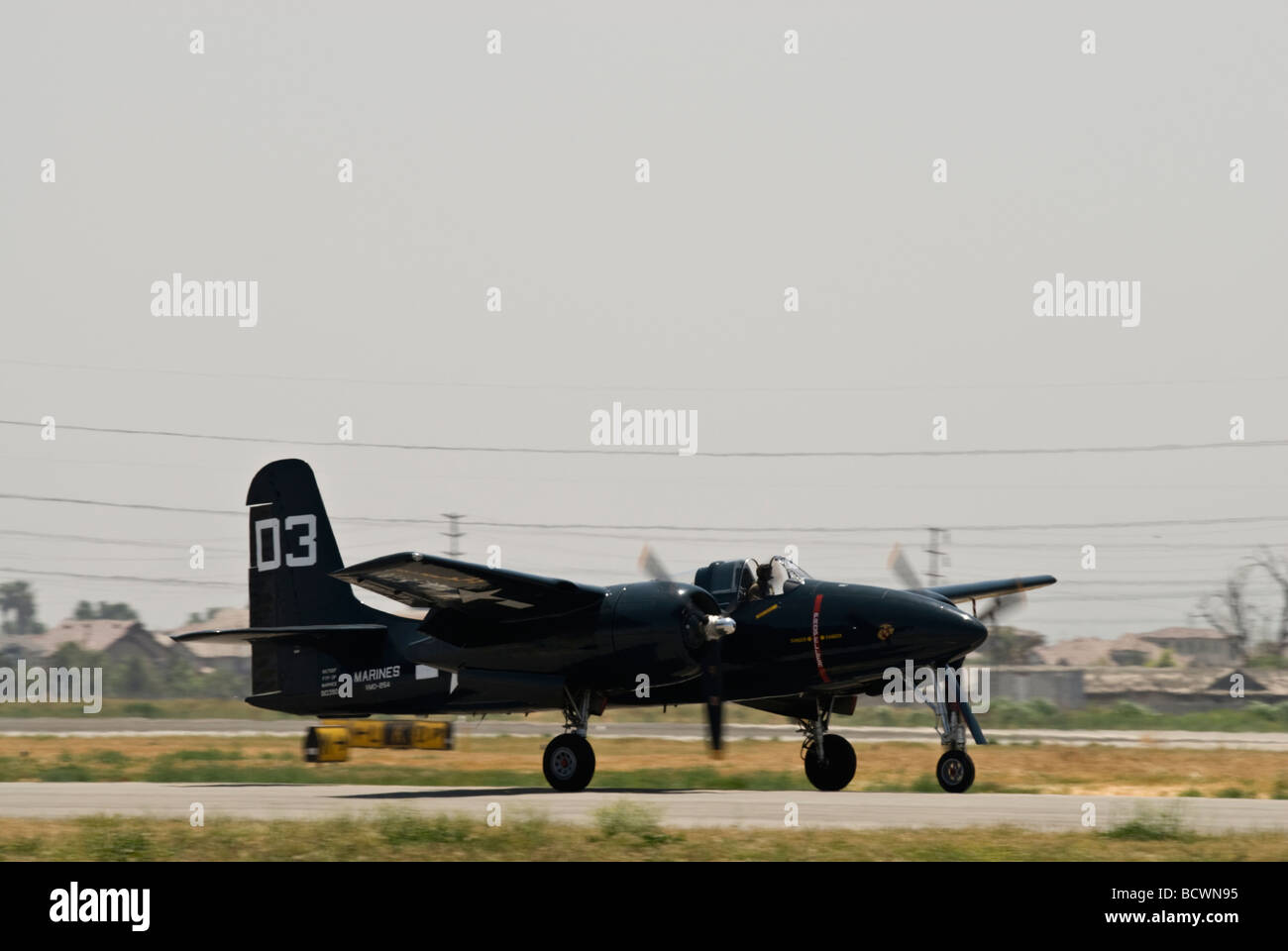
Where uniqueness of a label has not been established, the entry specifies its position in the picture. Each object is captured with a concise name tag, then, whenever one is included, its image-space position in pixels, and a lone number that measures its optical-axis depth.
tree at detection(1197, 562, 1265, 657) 82.25
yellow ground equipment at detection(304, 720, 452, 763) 33.12
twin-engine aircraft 25.61
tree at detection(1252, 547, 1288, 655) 78.36
